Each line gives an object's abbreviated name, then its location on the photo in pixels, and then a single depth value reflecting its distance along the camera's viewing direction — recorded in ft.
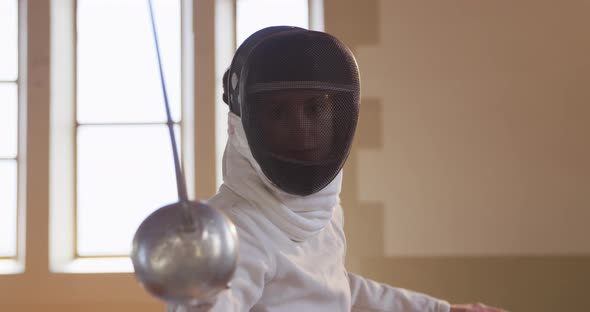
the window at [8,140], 10.39
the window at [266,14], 10.33
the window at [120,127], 10.44
